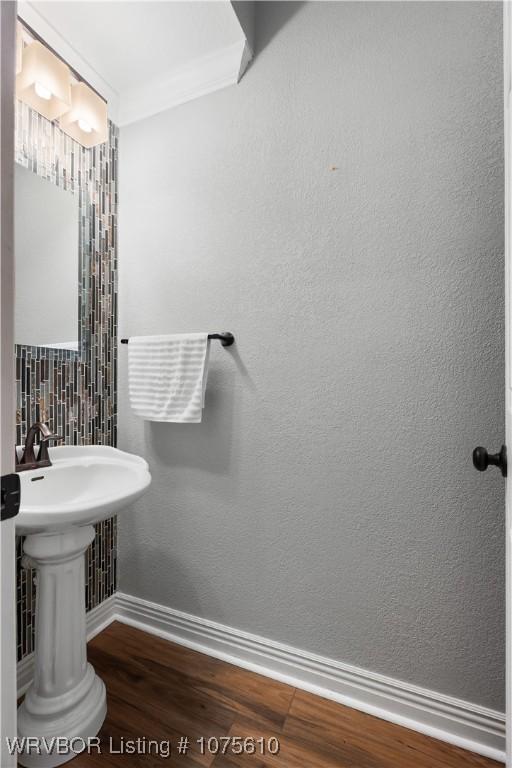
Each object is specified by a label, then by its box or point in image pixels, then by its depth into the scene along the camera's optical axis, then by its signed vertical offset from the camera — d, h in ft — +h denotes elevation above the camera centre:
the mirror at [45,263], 3.93 +1.44
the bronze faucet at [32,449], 3.76 -0.70
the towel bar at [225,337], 4.20 +0.56
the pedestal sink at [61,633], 3.14 -2.38
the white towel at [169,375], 4.24 +0.11
